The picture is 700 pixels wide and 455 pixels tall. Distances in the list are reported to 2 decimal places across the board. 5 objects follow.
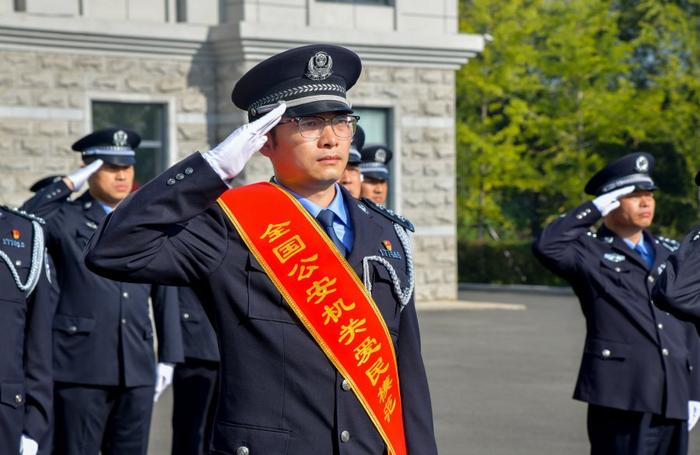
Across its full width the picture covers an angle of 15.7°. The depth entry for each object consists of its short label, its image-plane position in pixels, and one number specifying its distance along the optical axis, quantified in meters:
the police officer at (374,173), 17.19
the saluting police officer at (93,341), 13.46
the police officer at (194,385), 15.71
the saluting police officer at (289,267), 6.92
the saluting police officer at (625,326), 12.97
